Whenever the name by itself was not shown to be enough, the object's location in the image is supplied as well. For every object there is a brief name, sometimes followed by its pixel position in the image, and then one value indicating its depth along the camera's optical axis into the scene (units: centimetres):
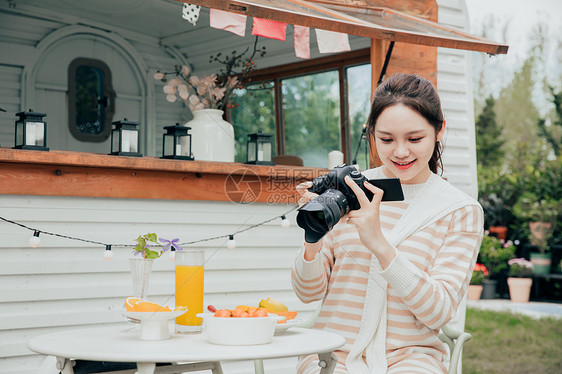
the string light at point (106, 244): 255
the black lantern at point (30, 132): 266
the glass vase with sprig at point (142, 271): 178
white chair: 208
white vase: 361
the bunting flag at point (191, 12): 292
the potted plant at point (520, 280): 810
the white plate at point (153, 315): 164
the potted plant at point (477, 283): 837
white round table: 143
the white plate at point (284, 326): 176
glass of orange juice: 179
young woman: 173
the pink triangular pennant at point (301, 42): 339
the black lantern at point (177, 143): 316
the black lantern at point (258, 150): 335
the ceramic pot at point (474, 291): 834
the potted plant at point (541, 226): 835
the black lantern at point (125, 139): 301
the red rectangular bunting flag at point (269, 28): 300
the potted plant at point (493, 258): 847
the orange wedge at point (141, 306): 166
